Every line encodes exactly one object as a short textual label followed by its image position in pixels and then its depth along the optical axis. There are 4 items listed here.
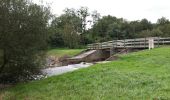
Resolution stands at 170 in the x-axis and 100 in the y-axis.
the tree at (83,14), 33.77
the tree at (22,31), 6.67
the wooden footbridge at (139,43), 12.94
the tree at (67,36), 25.10
